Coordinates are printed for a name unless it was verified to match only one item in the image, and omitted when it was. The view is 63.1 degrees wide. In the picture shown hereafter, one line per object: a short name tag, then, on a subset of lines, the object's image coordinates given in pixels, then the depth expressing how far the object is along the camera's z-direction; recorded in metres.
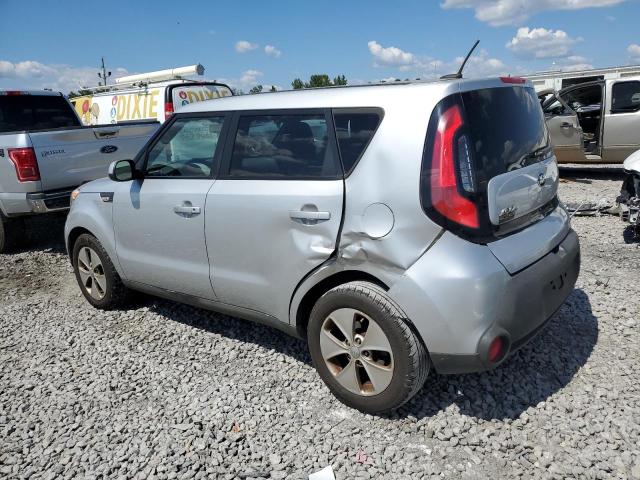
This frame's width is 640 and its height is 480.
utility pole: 47.50
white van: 9.62
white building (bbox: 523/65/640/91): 17.04
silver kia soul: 2.50
